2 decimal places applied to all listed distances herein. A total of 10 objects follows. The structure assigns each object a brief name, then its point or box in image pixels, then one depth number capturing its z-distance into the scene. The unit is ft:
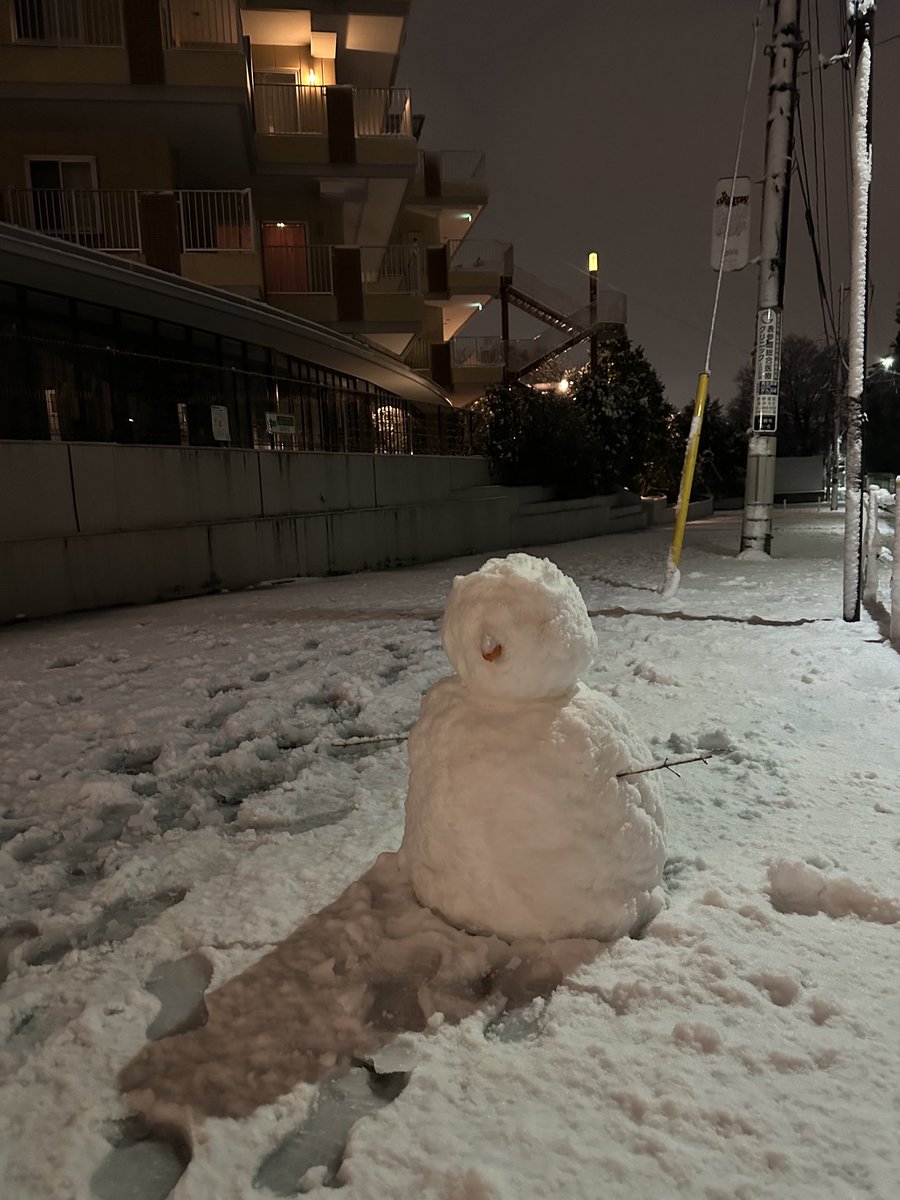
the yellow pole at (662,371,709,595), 25.34
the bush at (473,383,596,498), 62.49
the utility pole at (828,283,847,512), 89.51
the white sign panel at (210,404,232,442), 34.91
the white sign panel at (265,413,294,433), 37.68
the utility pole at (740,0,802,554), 34.19
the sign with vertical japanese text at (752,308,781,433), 35.40
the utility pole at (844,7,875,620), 20.61
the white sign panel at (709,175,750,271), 31.55
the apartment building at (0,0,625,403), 45.65
